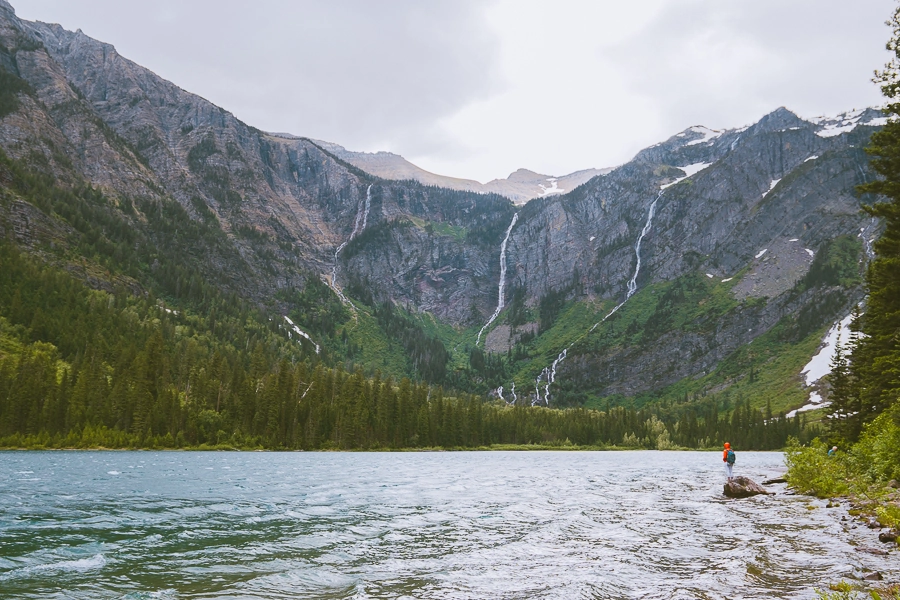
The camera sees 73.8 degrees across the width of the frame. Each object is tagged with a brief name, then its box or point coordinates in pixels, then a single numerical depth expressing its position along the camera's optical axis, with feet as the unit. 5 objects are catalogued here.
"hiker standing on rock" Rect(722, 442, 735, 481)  192.52
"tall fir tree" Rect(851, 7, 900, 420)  126.62
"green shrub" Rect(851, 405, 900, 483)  122.31
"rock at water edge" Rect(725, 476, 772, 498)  150.41
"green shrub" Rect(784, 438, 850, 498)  142.00
